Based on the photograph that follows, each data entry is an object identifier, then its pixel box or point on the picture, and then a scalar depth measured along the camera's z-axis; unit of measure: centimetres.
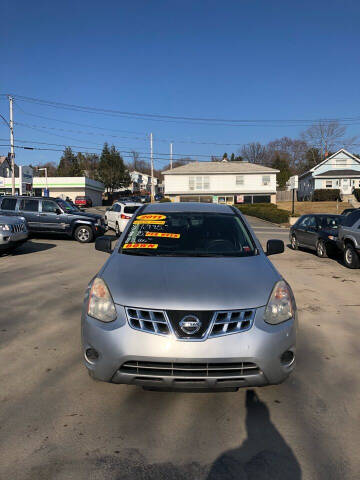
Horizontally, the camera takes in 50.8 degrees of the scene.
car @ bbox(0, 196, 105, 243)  1559
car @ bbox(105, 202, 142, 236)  1701
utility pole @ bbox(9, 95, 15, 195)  2912
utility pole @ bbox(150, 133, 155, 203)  4636
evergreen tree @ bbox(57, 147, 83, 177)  8425
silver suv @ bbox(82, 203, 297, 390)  273
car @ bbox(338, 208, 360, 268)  1001
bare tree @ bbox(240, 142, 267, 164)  9017
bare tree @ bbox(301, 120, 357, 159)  6698
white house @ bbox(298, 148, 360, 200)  5281
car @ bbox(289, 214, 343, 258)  1224
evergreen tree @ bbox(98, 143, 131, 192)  7349
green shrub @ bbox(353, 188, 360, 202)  4802
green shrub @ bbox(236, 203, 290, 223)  3083
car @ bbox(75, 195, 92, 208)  5123
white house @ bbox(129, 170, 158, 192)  10761
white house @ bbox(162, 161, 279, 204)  5000
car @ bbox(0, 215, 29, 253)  1110
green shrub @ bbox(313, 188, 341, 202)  4988
